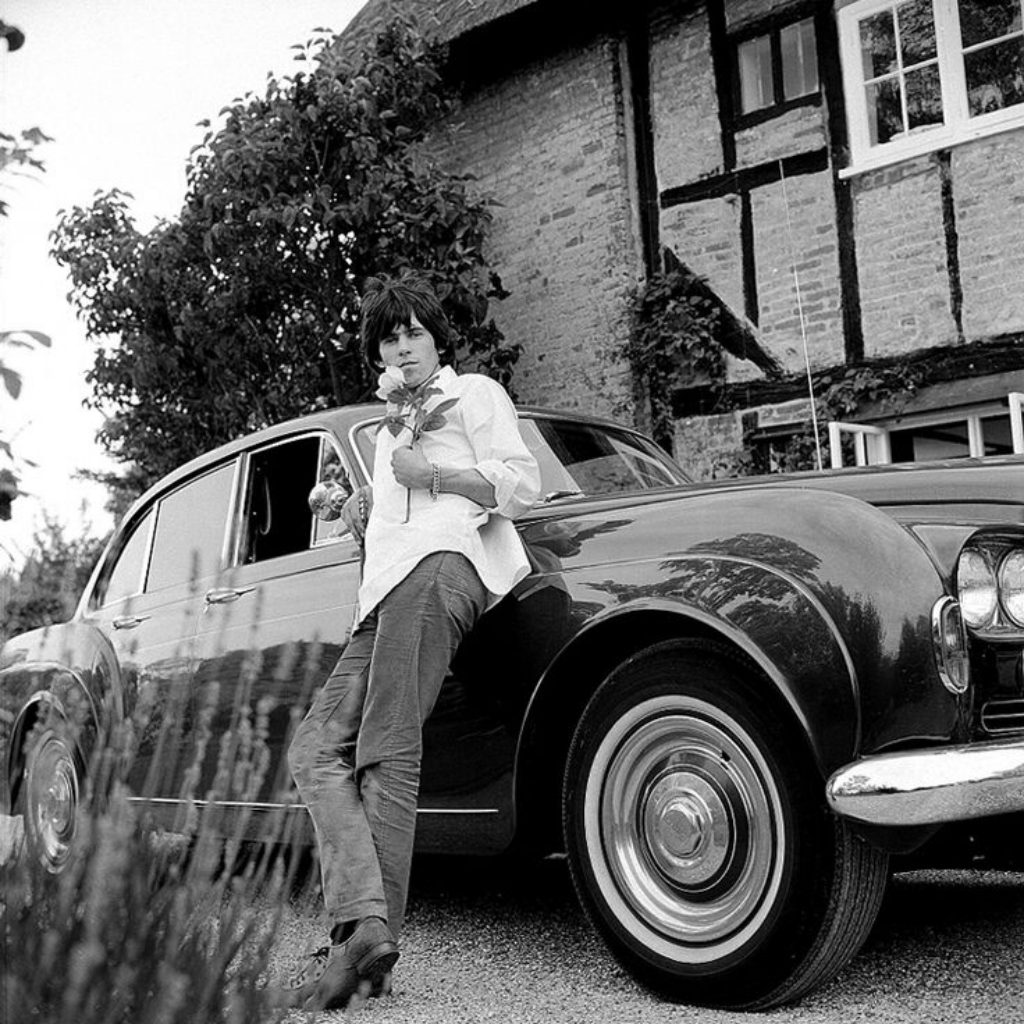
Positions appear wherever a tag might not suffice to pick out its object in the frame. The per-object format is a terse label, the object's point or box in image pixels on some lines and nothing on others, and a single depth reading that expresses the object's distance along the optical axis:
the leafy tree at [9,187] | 1.71
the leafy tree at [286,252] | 10.59
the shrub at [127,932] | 1.78
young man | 3.17
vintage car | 2.78
